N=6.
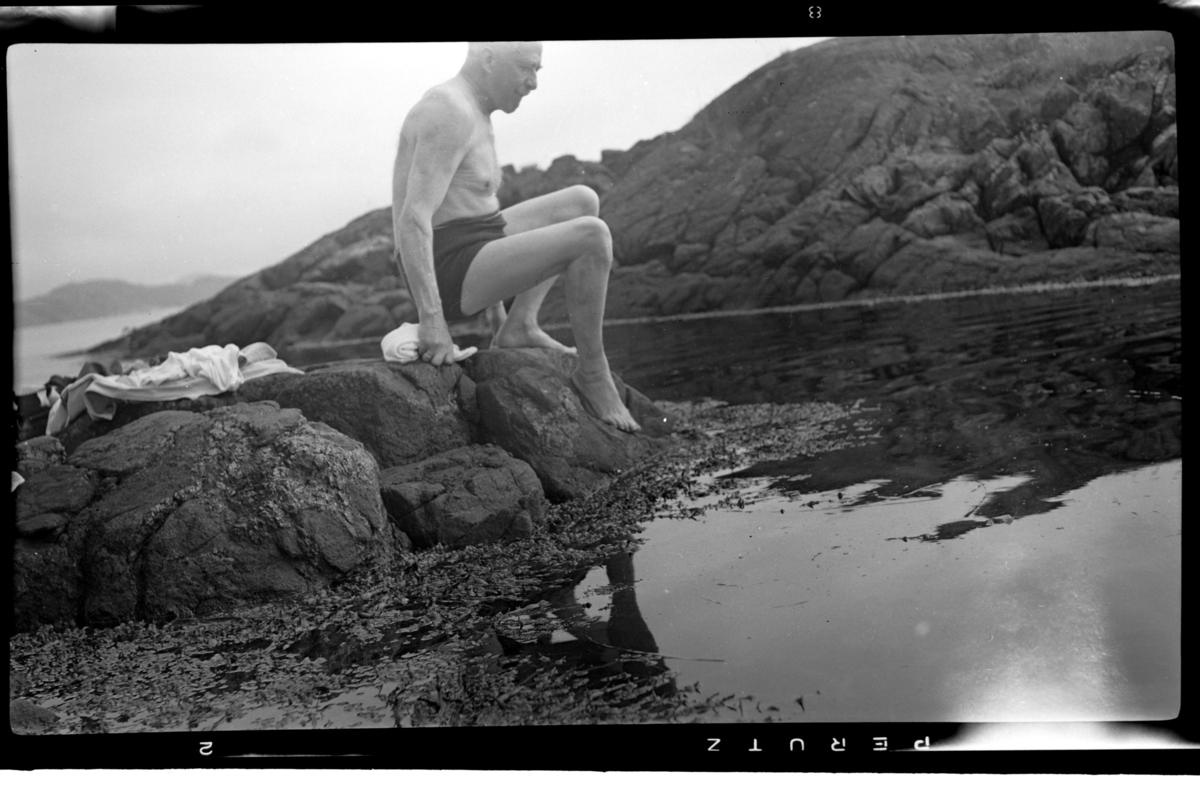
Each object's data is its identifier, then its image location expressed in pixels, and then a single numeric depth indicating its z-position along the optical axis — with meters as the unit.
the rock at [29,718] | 3.55
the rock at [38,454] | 4.09
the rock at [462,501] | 4.33
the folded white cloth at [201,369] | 4.57
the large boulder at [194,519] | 3.92
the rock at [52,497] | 3.98
